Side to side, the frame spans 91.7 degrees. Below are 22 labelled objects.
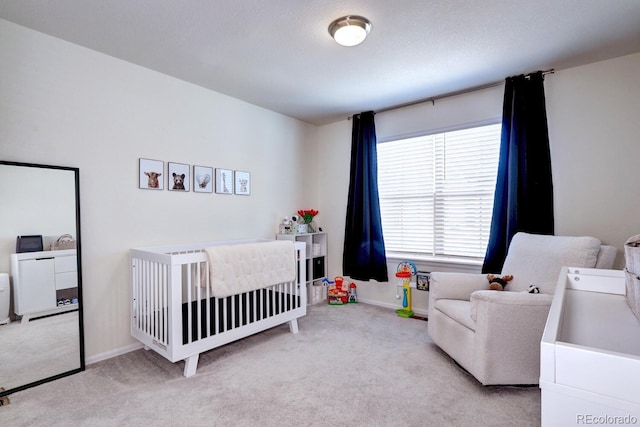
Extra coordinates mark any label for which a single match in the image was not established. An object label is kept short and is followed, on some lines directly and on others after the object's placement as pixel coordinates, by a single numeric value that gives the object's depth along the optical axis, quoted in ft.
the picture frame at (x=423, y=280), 10.73
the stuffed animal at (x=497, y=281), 7.64
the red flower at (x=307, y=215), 12.56
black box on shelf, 12.74
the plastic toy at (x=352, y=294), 12.46
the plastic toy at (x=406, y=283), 10.77
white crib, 6.61
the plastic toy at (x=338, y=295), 12.19
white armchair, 5.98
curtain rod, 8.87
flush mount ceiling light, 6.31
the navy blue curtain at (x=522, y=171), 8.58
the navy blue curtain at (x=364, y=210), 11.79
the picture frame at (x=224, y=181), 10.18
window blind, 9.96
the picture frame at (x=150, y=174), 8.38
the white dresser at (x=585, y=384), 1.64
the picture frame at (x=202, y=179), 9.57
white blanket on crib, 7.26
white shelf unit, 12.24
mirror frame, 7.06
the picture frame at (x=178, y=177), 8.98
